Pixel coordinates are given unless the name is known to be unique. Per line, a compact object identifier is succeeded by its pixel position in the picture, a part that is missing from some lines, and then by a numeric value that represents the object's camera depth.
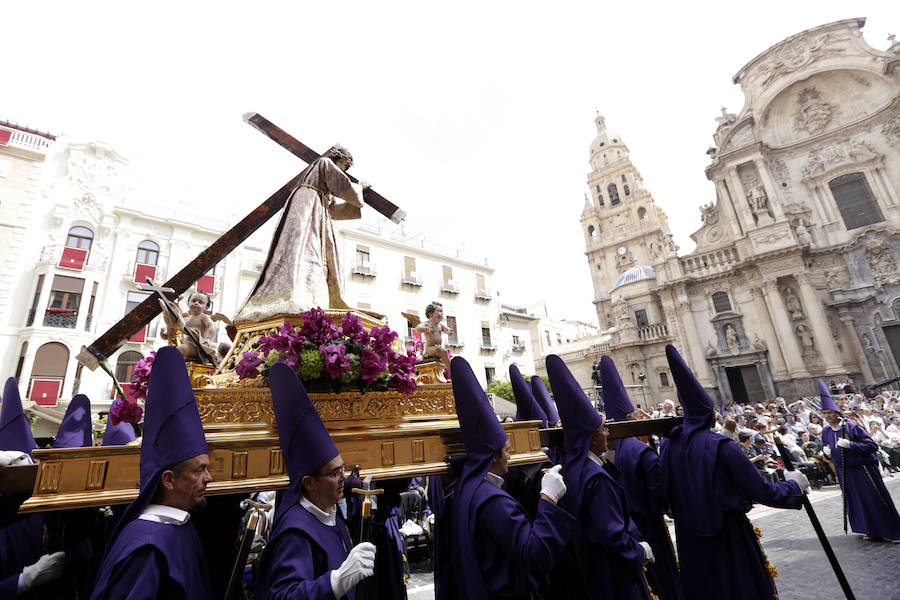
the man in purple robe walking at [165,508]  1.71
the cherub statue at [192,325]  3.57
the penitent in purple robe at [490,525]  2.36
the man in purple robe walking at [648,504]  4.32
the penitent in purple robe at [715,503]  3.56
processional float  2.22
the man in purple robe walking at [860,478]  6.58
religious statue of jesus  3.79
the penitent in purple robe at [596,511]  2.97
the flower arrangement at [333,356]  2.98
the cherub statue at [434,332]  4.46
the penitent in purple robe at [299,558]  1.82
